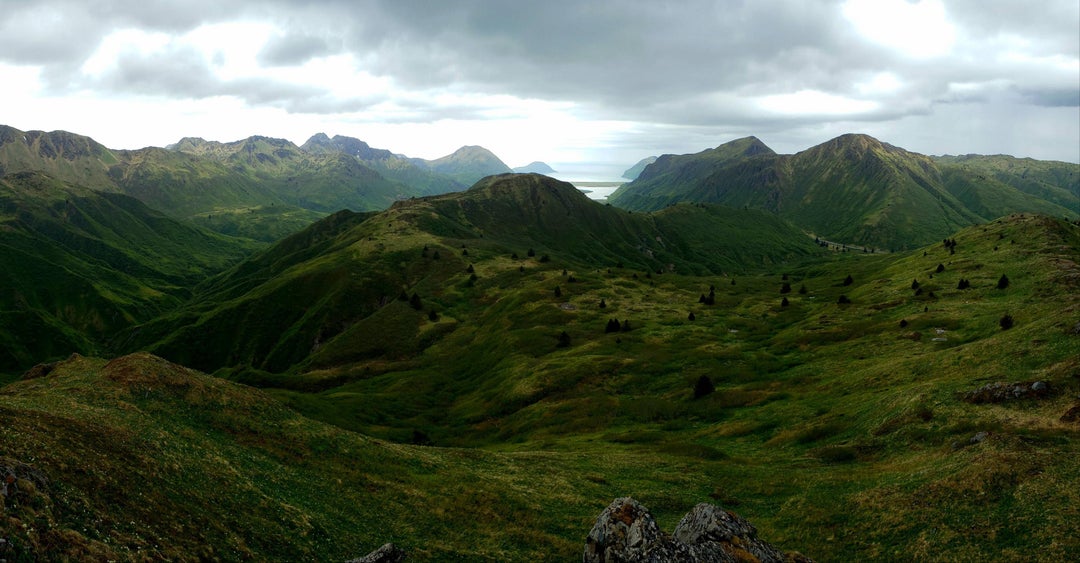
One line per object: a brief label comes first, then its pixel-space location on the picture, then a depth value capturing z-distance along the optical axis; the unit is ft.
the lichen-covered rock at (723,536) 79.82
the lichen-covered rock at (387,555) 82.82
